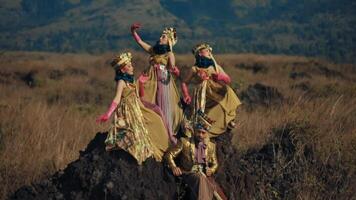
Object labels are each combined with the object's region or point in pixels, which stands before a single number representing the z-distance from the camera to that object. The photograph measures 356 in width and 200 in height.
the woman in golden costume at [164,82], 10.93
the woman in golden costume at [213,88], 11.19
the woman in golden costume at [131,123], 10.12
